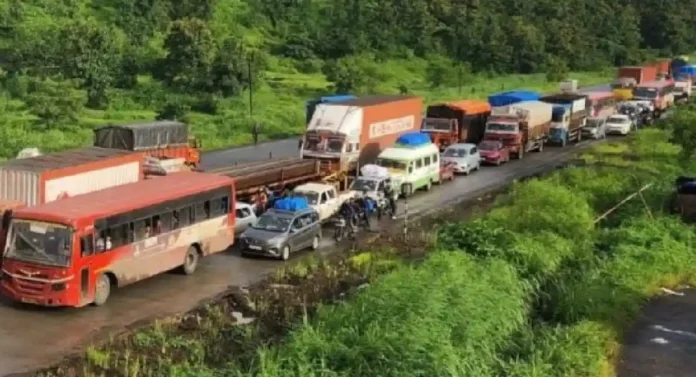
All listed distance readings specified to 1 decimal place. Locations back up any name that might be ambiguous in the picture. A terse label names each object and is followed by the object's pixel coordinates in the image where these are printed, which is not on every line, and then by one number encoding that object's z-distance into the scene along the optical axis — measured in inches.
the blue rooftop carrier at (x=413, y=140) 1300.4
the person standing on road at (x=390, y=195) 1115.9
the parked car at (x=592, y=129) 1948.8
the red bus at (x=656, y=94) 2311.8
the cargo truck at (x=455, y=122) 1556.3
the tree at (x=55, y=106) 1701.5
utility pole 2044.9
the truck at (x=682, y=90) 2625.5
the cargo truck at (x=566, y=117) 1814.7
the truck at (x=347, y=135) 1241.4
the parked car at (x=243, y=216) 971.6
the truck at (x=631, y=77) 2467.8
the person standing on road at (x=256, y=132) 1787.5
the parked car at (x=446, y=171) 1369.5
